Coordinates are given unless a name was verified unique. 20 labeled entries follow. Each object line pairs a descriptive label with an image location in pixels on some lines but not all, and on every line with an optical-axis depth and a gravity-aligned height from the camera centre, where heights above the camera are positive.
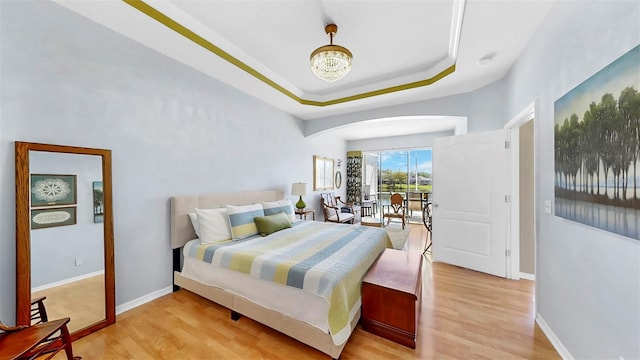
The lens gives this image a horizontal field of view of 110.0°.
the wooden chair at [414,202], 7.10 -0.78
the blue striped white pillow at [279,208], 3.36 -0.45
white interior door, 3.01 -0.35
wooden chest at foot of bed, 1.75 -1.02
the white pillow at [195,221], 2.69 -0.50
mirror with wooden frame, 1.70 -0.44
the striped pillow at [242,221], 2.76 -0.52
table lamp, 4.72 -0.21
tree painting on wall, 1.07 +0.15
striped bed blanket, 1.67 -0.74
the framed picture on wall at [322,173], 5.83 +0.16
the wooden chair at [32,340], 1.20 -0.90
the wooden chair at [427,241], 4.04 -1.31
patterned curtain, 7.68 +0.10
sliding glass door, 7.03 -0.04
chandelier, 2.28 +1.24
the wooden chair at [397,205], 5.62 -0.70
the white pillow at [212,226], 2.62 -0.55
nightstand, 4.72 -0.72
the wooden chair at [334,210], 5.43 -0.84
